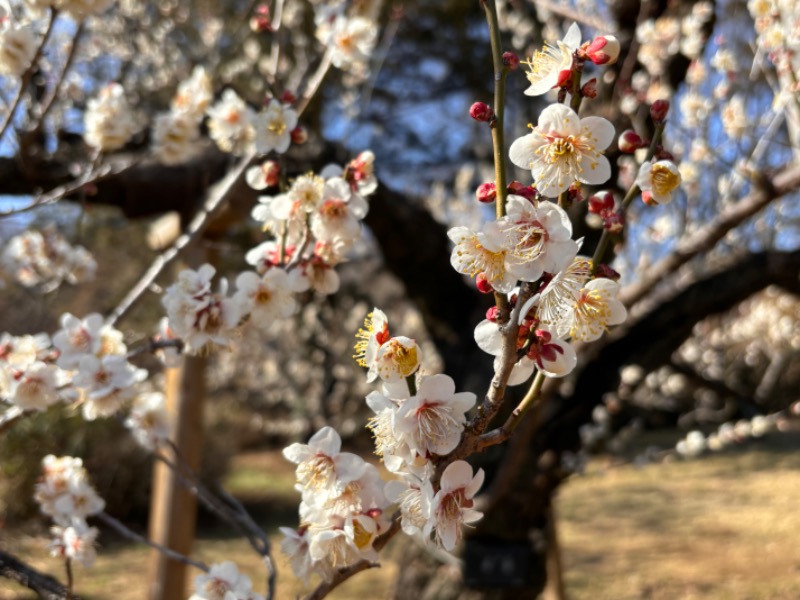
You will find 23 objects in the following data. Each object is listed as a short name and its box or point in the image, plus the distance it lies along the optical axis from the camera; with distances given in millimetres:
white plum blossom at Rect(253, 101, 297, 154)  357
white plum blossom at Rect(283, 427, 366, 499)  218
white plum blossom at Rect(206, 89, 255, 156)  482
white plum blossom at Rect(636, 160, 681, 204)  197
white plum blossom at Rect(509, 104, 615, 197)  180
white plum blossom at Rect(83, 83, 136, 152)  520
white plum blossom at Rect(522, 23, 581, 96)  183
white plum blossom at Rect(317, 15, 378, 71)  491
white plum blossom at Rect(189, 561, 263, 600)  262
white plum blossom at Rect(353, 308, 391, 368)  193
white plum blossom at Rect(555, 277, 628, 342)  192
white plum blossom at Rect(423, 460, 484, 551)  192
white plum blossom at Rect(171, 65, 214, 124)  525
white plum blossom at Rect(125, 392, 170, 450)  419
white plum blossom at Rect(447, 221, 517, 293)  170
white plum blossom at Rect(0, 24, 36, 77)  395
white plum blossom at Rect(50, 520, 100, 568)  362
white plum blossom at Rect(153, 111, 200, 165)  533
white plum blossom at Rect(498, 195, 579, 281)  170
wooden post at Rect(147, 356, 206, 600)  823
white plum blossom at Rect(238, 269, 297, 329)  329
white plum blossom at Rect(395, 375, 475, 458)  187
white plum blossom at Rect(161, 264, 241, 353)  314
